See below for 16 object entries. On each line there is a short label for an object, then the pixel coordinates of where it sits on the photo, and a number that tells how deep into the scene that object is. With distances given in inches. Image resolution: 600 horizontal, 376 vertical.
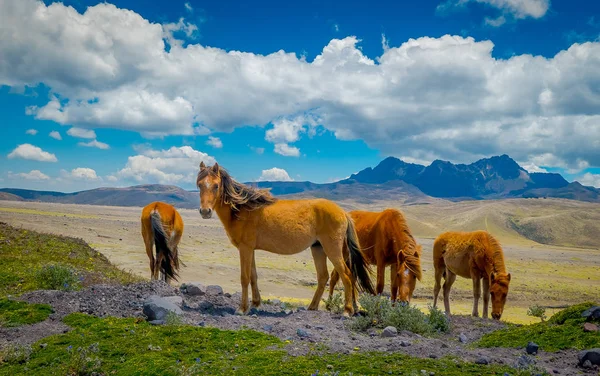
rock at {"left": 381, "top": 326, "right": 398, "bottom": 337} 320.2
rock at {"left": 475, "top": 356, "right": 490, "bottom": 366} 241.5
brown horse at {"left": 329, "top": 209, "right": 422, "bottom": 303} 425.7
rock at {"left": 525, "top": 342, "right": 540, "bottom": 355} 282.7
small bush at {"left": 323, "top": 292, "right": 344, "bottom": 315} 431.1
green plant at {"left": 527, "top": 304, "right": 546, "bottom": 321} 565.5
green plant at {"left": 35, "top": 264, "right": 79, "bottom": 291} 420.4
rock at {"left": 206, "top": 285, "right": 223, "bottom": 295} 466.3
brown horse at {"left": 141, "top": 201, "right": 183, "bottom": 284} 553.0
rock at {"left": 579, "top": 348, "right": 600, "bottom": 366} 243.8
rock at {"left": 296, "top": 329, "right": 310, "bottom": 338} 296.7
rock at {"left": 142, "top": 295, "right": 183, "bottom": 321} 321.4
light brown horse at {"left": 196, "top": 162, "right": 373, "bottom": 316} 389.7
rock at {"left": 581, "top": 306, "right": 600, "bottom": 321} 324.6
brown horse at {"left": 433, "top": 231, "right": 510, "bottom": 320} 514.6
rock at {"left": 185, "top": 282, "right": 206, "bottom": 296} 446.6
